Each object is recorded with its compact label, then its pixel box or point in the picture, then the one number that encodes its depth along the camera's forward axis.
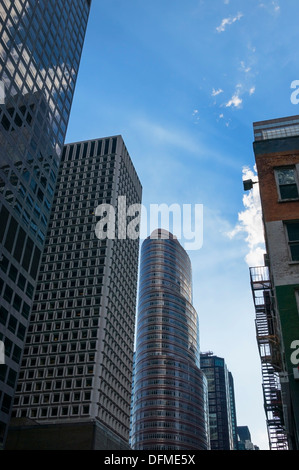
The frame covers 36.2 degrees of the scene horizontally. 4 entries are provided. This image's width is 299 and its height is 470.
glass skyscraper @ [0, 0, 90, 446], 56.81
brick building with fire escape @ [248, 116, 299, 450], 13.58
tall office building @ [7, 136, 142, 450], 95.31
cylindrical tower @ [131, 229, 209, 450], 148.50
